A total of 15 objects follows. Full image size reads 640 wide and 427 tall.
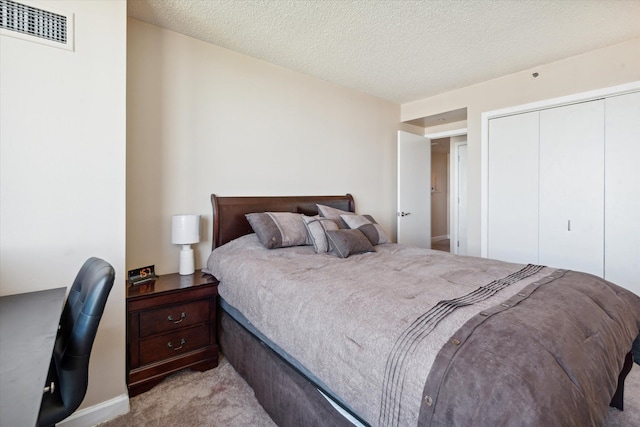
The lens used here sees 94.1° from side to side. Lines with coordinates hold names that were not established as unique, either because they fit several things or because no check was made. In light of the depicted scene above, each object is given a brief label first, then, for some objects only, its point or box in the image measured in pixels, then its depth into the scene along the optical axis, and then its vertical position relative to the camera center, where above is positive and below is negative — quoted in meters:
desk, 0.63 -0.40
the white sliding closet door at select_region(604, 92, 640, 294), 2.76 +0.20
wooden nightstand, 1.88 -0.79
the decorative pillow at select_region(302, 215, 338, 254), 2.48 -0.15
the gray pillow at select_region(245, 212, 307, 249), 2.44 -0.15
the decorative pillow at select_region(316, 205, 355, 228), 2.89 -0.02
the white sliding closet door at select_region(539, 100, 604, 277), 2.96 +0.26
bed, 0.85 -0.47
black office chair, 1.01 -0.50
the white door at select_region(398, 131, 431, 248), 4.08 +0.32
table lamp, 2.26 -0.16
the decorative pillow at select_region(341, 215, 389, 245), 2.78 -0.15
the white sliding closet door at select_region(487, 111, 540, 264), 3.38 +0.27
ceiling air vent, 1.48 +0.96
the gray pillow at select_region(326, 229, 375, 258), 2.36 -0.25
